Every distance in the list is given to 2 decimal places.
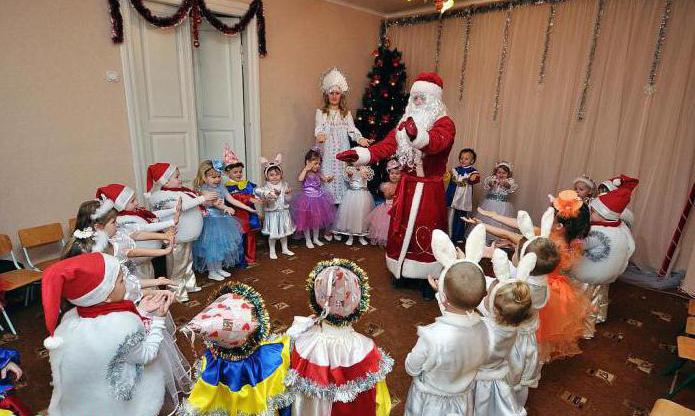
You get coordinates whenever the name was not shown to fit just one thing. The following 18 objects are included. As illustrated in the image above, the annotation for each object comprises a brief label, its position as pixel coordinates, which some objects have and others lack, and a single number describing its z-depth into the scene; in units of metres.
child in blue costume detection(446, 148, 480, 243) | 4.92
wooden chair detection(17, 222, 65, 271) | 3.38
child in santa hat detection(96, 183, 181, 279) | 2.68
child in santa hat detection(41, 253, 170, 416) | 1.53
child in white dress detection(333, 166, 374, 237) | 4.93
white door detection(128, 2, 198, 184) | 4.14
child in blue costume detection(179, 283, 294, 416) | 1.48
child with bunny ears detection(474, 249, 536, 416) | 1.66
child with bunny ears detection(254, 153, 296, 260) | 4.25
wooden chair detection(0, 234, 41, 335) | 2.90
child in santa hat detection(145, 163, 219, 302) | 3.19
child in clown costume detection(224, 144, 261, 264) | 4.10
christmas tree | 5.51
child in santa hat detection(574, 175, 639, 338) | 2.96
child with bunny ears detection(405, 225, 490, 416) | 1.57
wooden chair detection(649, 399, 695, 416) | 1.65
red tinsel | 3.77
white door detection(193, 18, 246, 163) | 4.93
